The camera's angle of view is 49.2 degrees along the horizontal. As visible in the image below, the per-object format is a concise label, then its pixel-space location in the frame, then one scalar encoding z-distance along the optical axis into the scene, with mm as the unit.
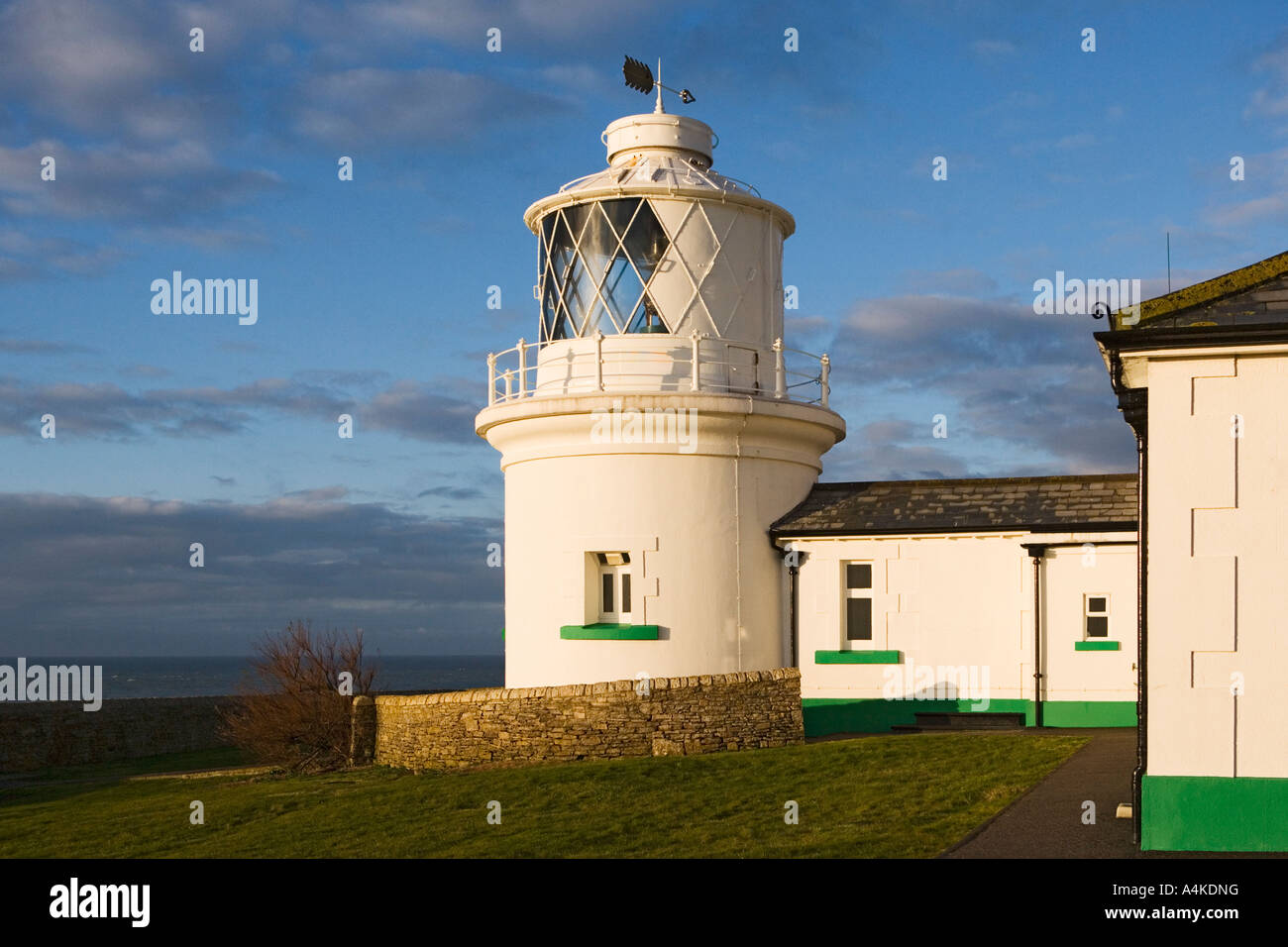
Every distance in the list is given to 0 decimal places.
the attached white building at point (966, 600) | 18375
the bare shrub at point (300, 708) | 20391
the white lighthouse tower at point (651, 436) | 19297
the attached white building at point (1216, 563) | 9922
